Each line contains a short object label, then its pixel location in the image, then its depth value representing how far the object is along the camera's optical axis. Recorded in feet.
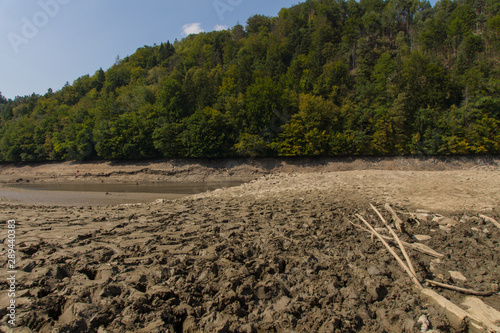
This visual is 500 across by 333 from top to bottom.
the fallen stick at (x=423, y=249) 26.45
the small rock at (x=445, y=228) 33.90
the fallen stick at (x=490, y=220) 34.91
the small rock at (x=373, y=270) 22.07
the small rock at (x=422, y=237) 30.96
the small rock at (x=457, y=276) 22.34
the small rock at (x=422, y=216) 38.47
